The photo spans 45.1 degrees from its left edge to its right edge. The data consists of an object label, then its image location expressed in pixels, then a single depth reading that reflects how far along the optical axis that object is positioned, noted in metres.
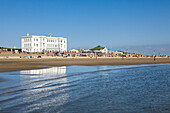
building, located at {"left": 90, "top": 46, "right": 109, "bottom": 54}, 134.25
